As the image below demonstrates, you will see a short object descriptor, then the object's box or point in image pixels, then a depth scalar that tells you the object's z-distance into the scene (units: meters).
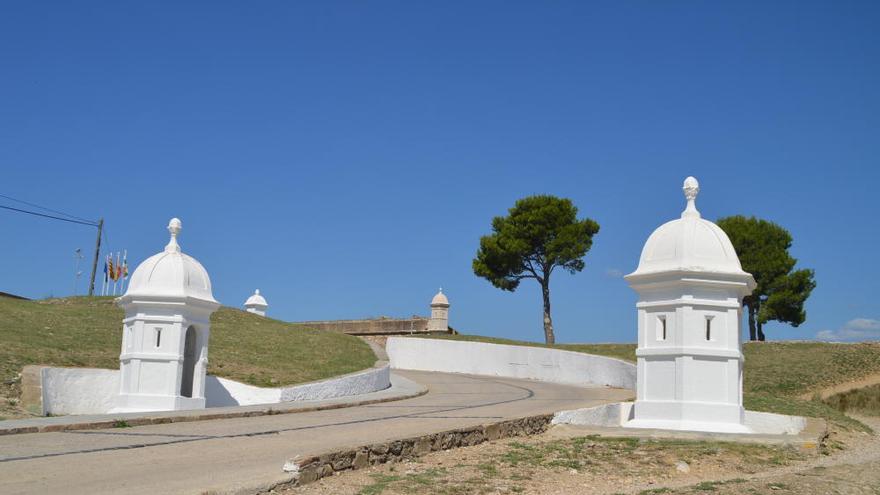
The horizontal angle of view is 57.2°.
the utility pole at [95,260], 51.91
